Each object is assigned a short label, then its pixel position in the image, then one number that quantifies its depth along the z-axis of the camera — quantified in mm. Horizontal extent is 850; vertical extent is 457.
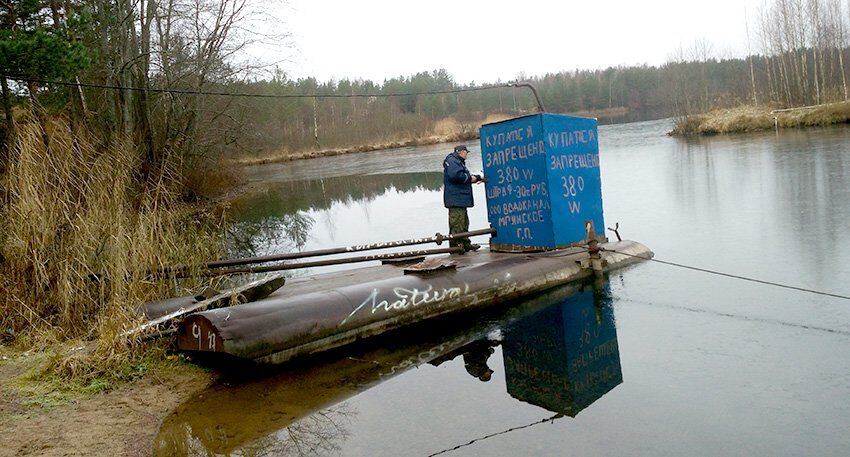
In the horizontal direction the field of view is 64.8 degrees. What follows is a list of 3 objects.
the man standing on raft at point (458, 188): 10188
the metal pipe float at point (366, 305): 6184
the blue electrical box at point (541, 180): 9414
